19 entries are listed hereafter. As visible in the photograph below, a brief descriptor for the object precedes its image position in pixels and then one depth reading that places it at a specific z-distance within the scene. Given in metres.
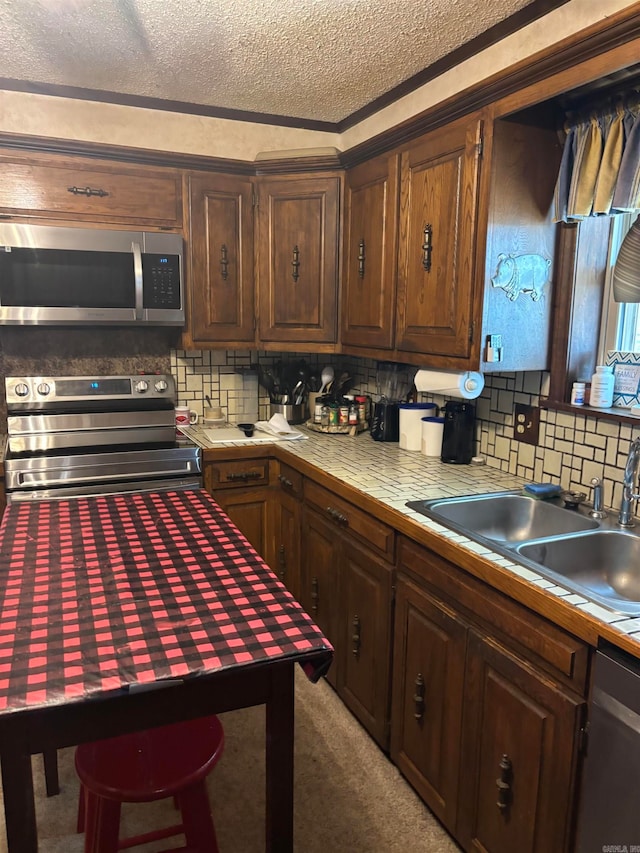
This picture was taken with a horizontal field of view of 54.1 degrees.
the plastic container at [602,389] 1.96
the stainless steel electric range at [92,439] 2.61
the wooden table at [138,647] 1.06
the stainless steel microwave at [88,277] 2.61
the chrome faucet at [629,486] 1.70
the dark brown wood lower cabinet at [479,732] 1.33
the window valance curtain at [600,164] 1.77
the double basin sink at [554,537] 1.64
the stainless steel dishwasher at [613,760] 1.14
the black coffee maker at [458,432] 2.41
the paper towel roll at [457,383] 2.25
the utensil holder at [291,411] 3.33
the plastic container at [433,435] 2.56
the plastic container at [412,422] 2.65
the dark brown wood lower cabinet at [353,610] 2.04
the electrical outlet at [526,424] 2.20
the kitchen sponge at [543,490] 2.00
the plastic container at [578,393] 2.04
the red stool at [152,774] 1.27
